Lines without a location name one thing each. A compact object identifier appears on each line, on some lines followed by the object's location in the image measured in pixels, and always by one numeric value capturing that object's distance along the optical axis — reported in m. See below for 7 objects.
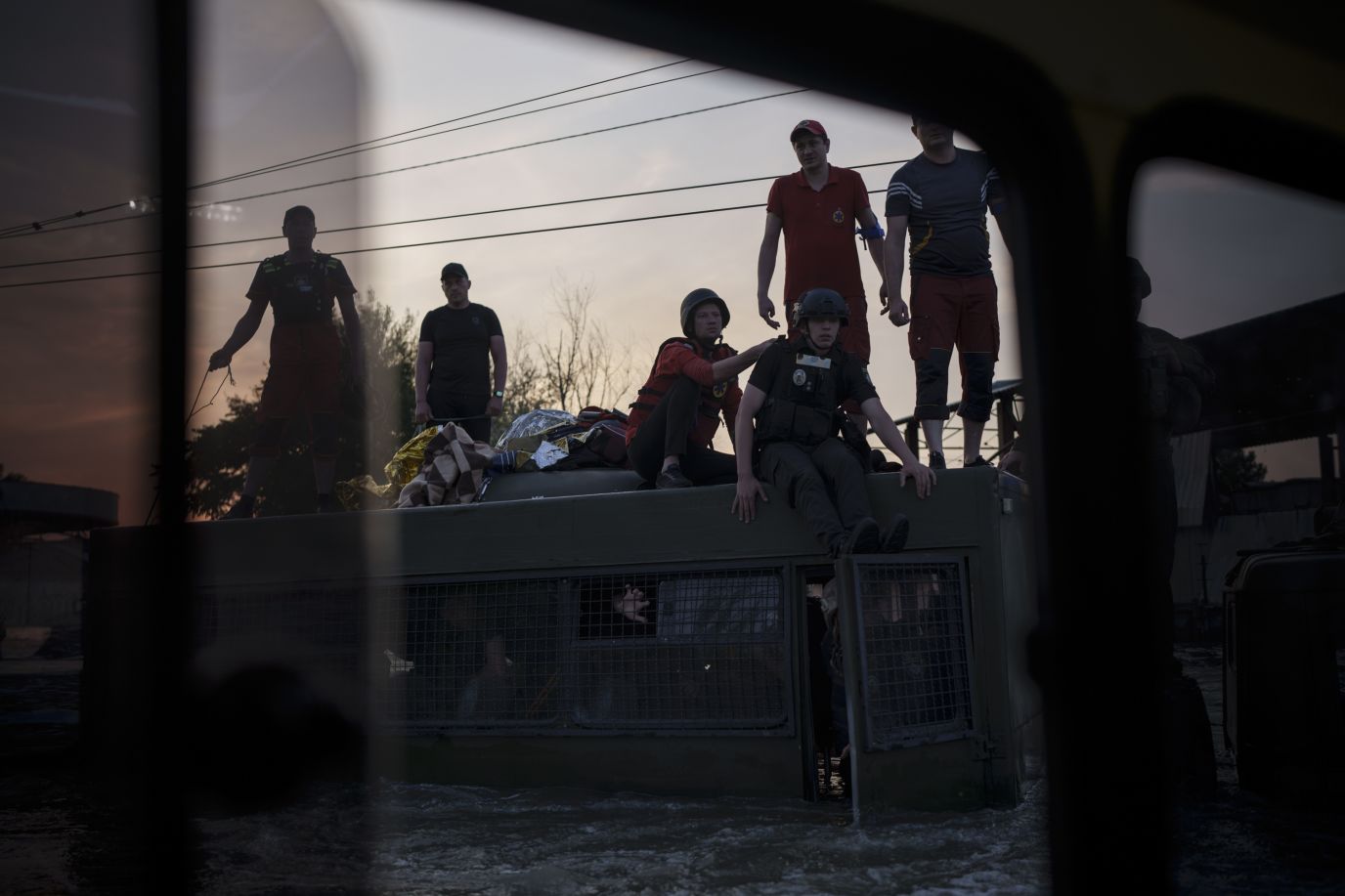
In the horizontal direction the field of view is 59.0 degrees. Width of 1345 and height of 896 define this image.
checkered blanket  6.32
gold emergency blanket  6.76
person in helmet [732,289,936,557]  5.01
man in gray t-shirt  5.98
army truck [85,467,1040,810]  4.90
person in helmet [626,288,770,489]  6.00
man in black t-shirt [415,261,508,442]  7.66
